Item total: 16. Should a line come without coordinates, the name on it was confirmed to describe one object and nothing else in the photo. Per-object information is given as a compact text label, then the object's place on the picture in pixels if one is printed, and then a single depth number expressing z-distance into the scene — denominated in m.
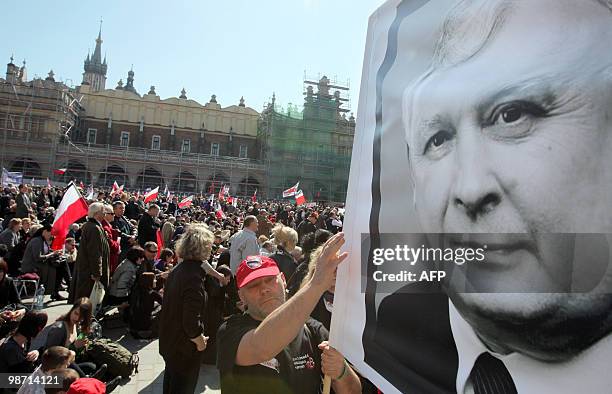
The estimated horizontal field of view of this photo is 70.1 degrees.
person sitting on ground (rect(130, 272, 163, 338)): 5.86
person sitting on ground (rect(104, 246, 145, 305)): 6.42
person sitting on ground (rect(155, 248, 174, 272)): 7.30
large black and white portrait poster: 0.77
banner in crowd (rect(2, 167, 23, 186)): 19.10
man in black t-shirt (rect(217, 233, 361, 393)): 1.48
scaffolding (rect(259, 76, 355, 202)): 39.16
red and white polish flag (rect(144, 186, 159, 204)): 15.30
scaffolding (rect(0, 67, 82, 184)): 38.25
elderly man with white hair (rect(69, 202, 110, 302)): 5.38
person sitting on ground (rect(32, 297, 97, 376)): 3.89
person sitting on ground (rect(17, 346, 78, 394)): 3.07
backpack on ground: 4.34
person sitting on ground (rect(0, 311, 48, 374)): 3.64
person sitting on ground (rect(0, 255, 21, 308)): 5.45
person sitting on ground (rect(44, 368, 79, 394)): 3.09
